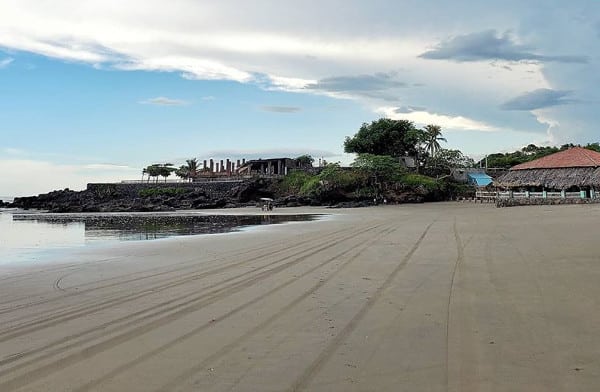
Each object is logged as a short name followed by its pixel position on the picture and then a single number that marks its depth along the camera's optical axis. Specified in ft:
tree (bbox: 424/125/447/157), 222.07
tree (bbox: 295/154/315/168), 255.50
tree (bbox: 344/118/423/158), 223.51
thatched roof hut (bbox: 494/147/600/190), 137.69
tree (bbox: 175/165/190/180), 290.72
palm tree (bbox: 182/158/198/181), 295.60
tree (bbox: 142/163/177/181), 289.33
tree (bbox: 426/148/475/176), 210.38
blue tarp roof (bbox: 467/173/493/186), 201.92
